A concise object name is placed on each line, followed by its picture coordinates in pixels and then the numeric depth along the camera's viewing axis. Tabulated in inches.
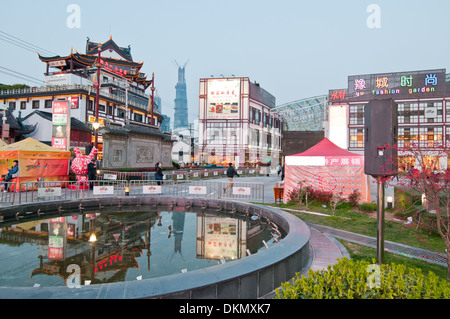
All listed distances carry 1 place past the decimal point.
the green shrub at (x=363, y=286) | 100.5
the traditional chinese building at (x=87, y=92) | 1533.0
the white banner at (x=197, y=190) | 553.6
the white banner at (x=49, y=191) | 479.5
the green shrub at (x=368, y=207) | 435.5
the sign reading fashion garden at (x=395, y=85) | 1669.5
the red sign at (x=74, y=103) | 1521.9
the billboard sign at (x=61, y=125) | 728.3
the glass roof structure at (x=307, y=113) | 2078.5
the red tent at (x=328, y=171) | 493.7
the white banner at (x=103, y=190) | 524.1
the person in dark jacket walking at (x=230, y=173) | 635.5
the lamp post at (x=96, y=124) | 700.7
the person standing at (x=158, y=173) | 678.4
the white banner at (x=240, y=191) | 515.8
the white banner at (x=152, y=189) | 564.7
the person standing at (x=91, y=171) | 630.5
